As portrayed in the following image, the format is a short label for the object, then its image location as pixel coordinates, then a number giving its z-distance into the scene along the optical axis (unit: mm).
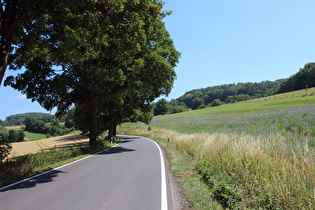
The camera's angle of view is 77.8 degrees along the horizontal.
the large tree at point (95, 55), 7953
